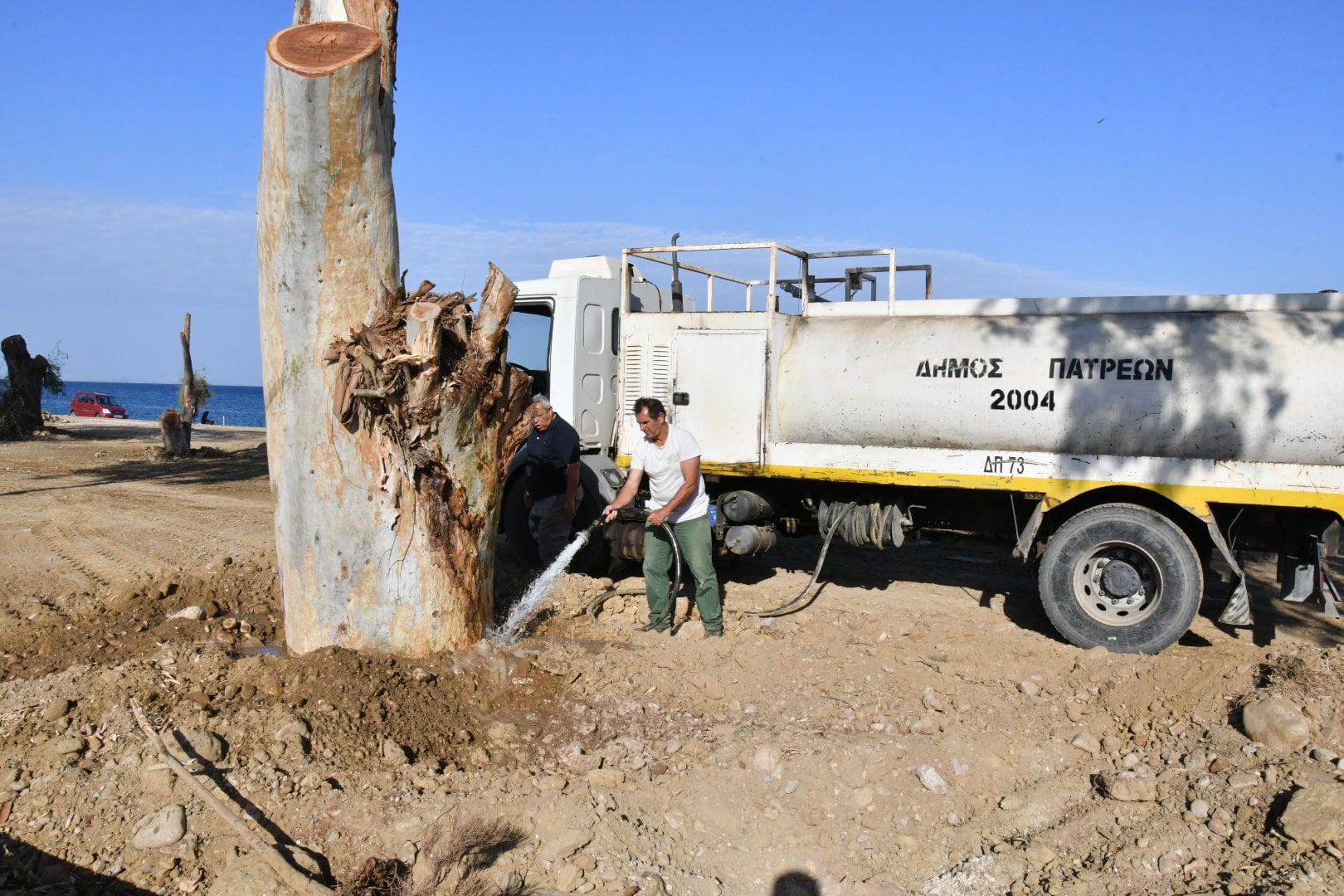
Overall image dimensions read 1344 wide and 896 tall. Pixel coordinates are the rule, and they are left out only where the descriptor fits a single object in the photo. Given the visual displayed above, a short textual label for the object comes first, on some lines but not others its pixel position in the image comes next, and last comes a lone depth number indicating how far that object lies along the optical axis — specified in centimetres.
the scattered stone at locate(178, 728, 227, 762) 452
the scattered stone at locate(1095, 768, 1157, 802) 468
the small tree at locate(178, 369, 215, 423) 1841
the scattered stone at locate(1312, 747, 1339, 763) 478
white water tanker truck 634
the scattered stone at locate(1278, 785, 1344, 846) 408
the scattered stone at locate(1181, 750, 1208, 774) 492
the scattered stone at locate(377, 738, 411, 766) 472
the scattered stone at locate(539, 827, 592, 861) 415
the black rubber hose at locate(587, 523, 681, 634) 689
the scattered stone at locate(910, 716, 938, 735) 543
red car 3875
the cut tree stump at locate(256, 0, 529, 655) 499
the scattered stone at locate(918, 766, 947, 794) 487
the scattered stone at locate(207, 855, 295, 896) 371
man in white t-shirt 668
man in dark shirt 793
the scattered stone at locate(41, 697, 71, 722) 470
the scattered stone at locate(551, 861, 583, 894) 400
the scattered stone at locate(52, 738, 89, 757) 440
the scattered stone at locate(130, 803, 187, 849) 394
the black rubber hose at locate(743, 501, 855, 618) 752
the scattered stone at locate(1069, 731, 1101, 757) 525
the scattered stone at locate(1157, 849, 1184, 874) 414
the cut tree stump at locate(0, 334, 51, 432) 2164
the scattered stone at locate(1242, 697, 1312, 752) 493
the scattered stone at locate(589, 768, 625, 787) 479
